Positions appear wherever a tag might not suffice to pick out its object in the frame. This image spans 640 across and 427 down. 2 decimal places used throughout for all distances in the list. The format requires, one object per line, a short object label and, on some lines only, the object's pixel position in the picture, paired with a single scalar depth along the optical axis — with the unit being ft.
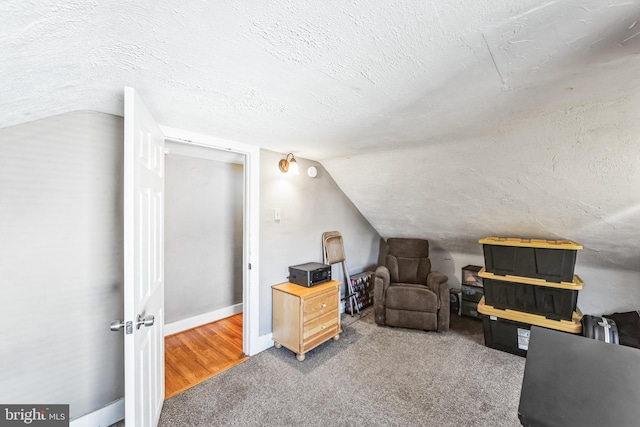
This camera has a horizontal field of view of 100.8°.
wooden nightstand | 8.11
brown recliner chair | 9.87
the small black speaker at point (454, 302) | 11.76
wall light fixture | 8.87
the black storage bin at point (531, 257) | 7.89
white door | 3.80
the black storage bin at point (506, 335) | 8.45
